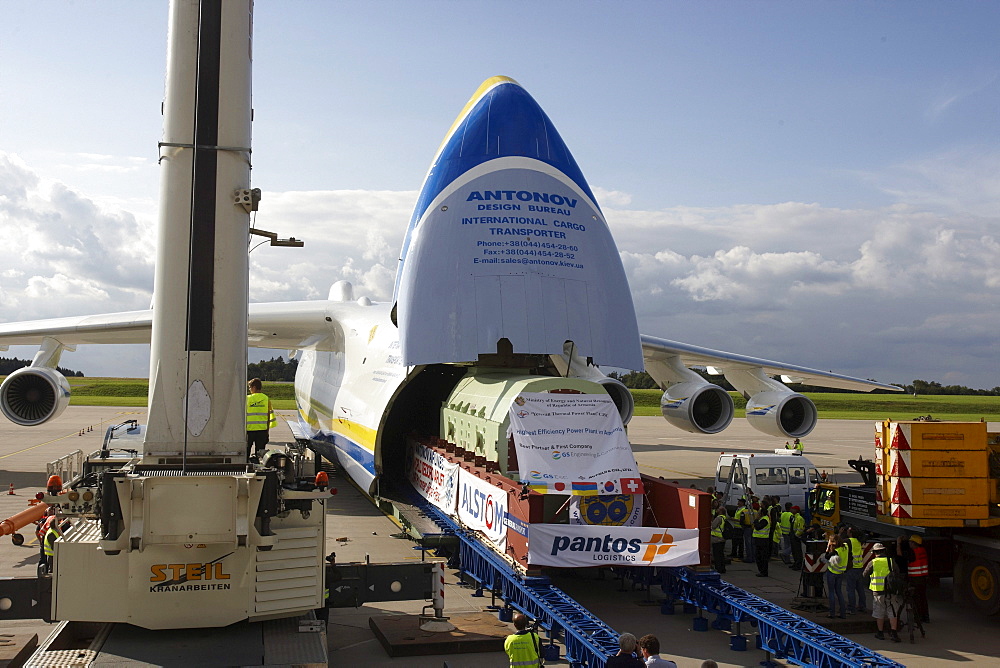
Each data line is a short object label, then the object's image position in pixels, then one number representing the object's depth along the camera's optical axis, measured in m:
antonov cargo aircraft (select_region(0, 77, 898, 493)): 12.62
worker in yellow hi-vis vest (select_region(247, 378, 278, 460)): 12.48
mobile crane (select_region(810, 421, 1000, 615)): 10.52
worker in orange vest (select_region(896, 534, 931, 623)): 10.19
